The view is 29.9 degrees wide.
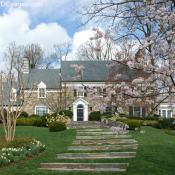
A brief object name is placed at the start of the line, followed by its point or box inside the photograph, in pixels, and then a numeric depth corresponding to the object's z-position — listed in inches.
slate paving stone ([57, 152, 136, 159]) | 470.2
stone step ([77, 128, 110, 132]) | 883.4
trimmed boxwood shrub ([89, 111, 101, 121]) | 1496.1
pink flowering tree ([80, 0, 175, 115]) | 245.5
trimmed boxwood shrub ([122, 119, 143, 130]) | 911.4
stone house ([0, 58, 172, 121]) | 1567.3
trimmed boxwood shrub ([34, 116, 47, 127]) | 1096.1
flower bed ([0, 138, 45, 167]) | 441.9
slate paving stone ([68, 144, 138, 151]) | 557.1
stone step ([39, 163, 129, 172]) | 396.3
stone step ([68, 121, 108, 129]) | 1017.3
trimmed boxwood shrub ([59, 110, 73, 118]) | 1467.2
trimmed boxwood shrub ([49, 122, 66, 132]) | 881.9
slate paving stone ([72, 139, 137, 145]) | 637.1
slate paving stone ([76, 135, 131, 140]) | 718.6
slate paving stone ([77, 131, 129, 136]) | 800.4
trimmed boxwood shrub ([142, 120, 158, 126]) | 1149.2
